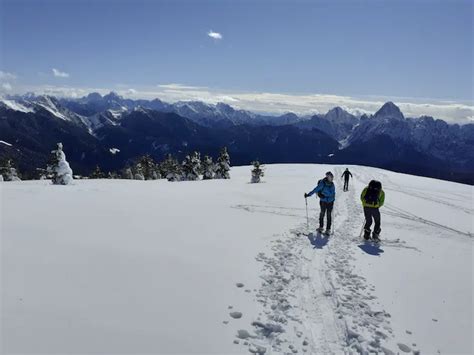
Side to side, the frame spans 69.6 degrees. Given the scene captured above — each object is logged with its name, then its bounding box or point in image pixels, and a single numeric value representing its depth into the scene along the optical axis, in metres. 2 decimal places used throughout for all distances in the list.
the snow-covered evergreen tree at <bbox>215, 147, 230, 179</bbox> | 69.44
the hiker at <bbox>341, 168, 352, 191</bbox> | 34.62
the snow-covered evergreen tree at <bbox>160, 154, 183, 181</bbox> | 69.75
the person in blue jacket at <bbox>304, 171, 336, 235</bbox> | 15.95
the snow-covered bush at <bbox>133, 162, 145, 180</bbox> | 79.88
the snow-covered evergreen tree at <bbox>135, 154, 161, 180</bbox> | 84.00
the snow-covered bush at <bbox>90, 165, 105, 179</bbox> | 87.25
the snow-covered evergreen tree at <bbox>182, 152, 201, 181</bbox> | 68.31
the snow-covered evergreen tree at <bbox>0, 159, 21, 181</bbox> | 65.96
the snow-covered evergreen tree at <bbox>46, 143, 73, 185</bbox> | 40.38
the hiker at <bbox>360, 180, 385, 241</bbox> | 15.34
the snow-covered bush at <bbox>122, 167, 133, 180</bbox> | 87.41
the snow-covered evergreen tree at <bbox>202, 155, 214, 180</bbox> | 69.62
